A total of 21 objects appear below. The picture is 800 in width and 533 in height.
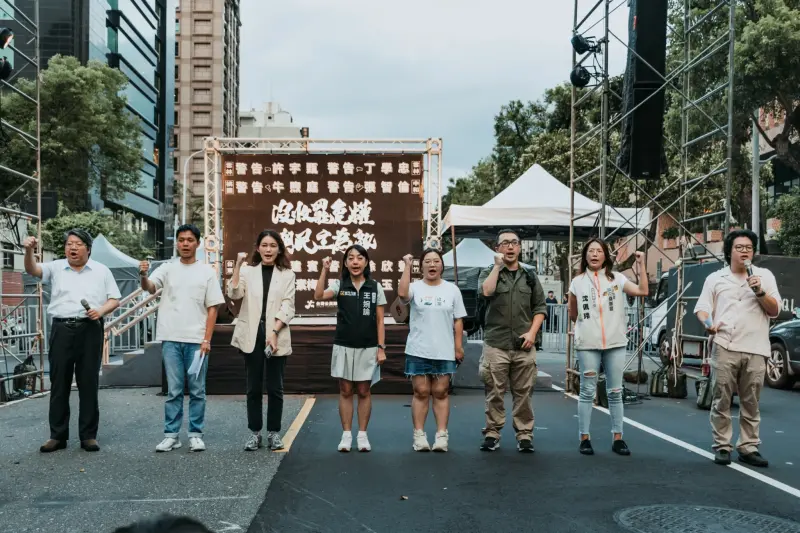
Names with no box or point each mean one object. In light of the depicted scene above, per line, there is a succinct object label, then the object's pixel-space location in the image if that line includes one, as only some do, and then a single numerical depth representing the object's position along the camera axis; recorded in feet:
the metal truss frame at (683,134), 33.35
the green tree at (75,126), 104.53
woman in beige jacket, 22.61
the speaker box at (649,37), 34.94
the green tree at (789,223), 94.90
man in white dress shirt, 22.48
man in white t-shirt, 22.47
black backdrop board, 40.55
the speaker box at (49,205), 36.22
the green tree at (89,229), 110.01
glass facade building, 154.20
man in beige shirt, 21.42
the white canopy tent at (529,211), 56.24
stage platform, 35.91
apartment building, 290.76
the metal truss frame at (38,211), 33.64
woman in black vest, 22.58
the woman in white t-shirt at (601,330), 22.70
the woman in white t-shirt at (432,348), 22.79
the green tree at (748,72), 63.21
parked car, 41.86
